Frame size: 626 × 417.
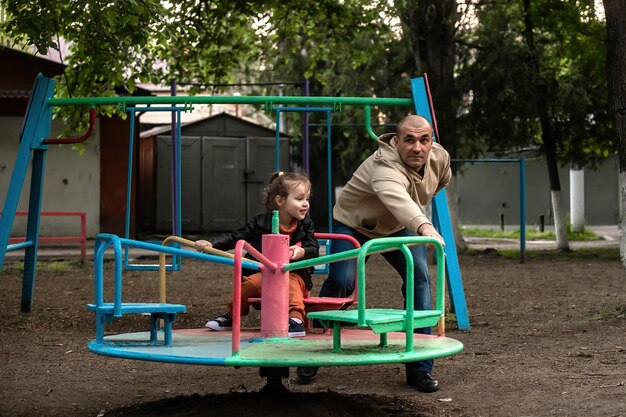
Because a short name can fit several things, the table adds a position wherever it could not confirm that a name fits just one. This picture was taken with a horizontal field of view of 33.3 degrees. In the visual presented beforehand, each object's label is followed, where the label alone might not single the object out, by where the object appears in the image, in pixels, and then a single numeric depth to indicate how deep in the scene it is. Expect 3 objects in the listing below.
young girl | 4.99
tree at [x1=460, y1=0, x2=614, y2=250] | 16.64
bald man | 5.20
